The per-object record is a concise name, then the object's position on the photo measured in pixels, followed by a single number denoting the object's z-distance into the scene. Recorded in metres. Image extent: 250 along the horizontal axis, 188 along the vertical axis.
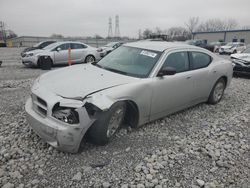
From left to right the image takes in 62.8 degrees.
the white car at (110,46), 16.45
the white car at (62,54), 9.88
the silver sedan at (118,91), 2.60
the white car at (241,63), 8.52
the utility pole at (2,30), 58.14
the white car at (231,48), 25.12
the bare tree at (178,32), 76.88
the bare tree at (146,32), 67.66
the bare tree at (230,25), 81.94
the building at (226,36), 46.31
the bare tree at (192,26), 80.31
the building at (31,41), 35.00
